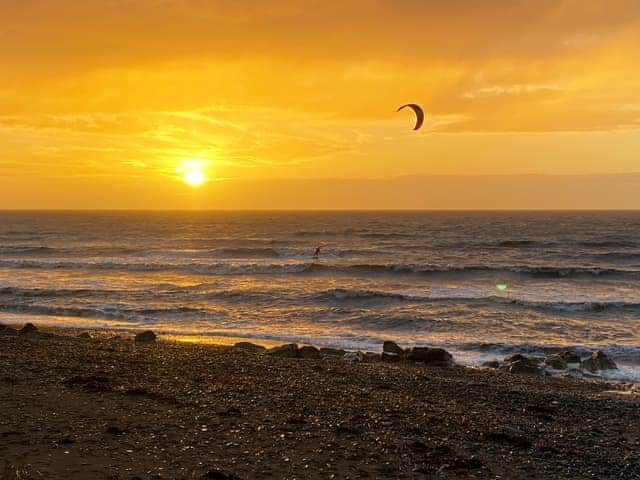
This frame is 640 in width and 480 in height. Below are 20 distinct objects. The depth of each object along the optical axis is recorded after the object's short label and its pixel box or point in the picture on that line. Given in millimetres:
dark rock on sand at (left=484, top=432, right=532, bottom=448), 8521
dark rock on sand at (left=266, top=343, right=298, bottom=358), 16172
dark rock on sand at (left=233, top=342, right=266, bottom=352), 17312
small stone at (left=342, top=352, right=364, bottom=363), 16184
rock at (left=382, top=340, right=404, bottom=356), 17302
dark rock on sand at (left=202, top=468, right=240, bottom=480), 6820
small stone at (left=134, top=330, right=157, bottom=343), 18181
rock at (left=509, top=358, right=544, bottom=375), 15627
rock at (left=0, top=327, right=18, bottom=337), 17834
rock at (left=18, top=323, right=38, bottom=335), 18312
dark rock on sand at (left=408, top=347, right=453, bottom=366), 16047
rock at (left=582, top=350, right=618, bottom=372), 16062
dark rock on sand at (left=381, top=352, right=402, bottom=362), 16391
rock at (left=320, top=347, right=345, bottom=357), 17105
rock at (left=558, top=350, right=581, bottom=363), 16812
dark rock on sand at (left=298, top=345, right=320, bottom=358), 16069
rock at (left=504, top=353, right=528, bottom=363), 16761
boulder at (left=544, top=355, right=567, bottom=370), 16386
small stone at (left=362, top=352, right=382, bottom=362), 16406
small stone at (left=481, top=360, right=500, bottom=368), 16484
